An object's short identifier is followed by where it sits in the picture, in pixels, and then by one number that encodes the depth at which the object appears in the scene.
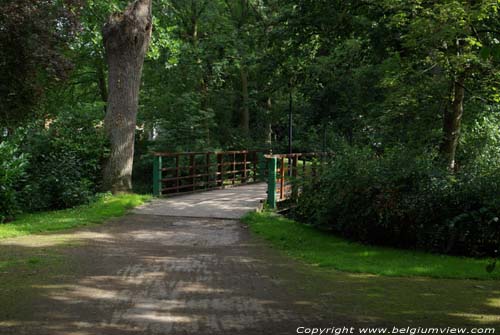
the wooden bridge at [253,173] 12.59
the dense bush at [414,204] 8.12
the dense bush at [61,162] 12.23
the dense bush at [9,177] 10.41
